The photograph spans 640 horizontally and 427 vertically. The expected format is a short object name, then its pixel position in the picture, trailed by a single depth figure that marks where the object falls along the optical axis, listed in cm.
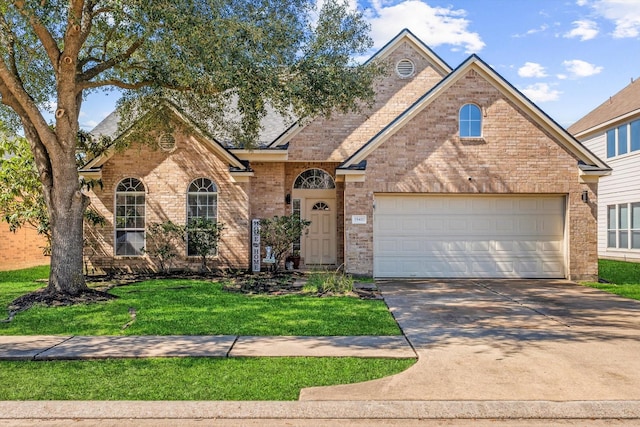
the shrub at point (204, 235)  1584
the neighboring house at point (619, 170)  2048
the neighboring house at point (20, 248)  1848
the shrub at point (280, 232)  1612
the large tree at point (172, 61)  1066
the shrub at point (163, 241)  1602
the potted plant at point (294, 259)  1747
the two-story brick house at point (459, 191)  1470
